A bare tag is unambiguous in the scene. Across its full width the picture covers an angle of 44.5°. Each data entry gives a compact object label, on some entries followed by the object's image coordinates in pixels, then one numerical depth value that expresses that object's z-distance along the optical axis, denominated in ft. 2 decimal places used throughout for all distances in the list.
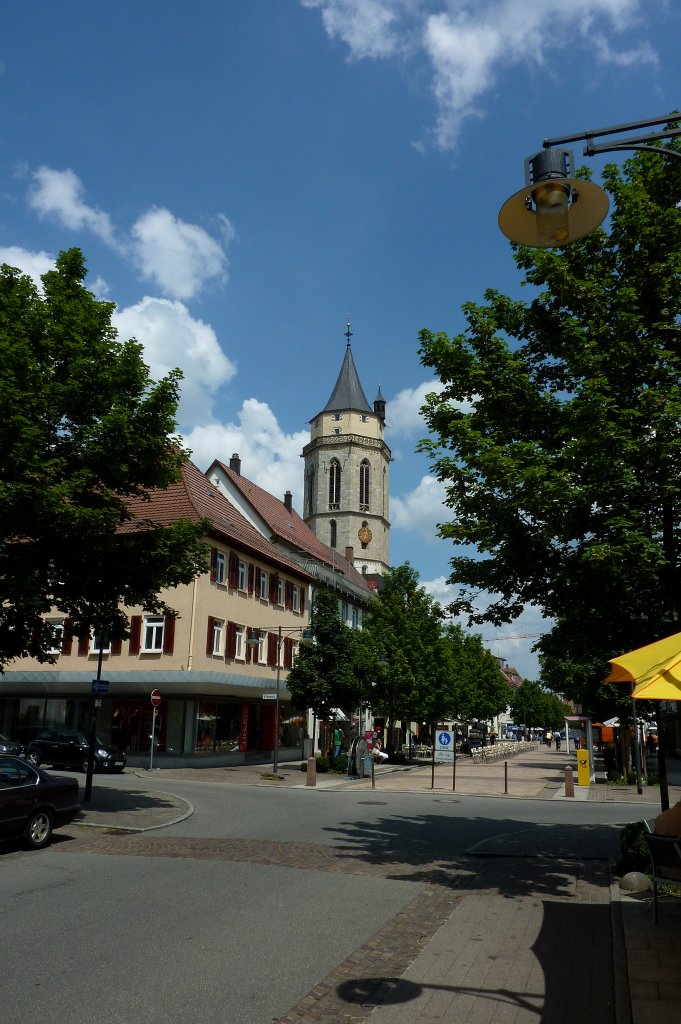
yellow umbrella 21.44
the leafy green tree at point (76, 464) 50.16
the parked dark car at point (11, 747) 79.79
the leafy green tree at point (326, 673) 123.95
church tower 322.55
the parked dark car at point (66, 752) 92.79
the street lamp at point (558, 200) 19.47
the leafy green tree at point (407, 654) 143.95
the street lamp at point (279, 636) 101.42
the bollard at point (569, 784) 80.48
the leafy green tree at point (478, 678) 205.96
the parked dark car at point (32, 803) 39.45
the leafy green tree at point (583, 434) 32.91
